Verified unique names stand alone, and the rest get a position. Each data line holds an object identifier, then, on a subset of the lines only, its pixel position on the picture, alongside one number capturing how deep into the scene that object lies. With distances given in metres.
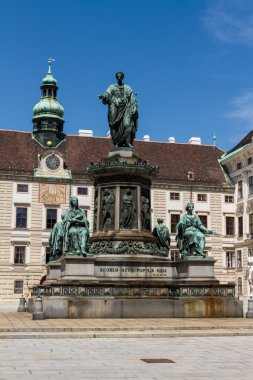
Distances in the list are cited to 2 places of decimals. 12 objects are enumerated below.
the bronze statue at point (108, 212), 24.59
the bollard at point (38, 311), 20.00
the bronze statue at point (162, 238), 25.59
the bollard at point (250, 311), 22.02
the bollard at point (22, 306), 28.44
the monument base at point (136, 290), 20.97
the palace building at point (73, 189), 65.12
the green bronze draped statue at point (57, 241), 25.93
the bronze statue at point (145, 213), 24.91
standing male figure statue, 26.20
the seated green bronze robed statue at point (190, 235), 24.05
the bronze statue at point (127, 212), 24.47
